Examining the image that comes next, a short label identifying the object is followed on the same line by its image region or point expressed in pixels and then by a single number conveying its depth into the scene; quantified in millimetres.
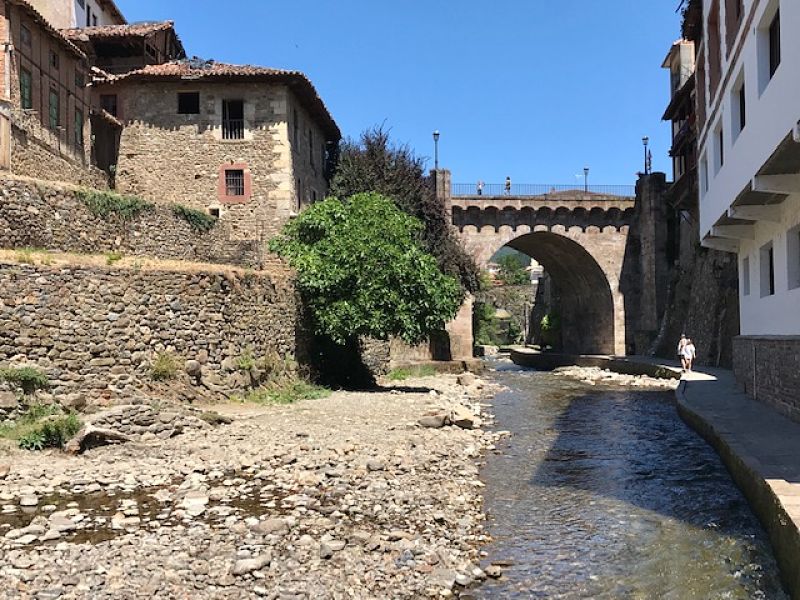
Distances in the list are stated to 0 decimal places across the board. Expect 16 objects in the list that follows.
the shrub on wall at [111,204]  20875
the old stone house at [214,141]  27516
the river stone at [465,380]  27703
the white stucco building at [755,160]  10906
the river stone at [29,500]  8480
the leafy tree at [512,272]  83438
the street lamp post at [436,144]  38625
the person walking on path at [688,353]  24812
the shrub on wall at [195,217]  24594
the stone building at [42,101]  21969
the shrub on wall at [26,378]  12133
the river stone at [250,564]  6486
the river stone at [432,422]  15180
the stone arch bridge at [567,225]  40469
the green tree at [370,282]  19406
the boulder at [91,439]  11062
